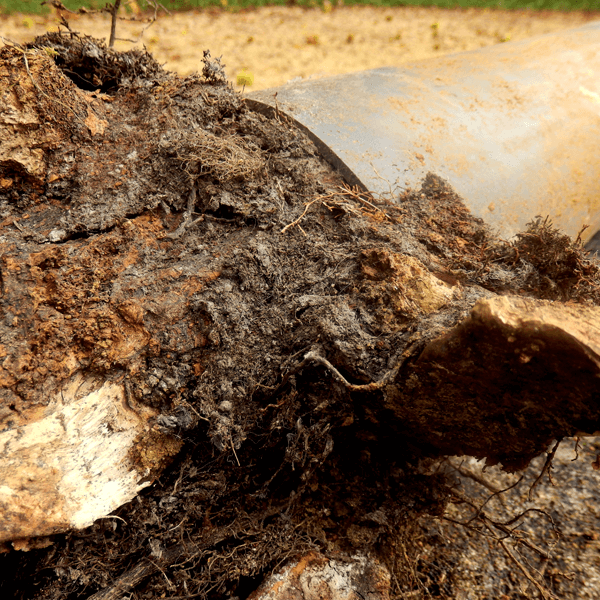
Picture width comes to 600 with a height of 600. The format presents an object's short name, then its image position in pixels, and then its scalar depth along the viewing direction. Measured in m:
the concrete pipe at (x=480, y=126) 0.75
